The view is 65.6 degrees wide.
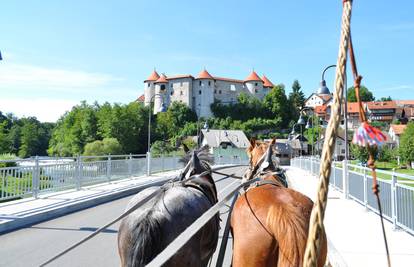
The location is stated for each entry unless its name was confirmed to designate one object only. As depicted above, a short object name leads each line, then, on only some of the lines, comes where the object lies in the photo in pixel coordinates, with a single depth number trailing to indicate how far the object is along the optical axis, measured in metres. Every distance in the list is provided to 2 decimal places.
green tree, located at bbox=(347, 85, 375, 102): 132.50
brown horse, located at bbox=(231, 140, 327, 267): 2.48
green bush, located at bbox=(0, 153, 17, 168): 14.00
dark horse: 2.77
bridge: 5.64
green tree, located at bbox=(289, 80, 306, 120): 111.06
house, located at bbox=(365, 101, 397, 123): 119.12
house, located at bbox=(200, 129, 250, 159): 77.12
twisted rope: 0.91
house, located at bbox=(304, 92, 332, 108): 122.81
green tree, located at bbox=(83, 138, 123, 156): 79.75
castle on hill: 106.81
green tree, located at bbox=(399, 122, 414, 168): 67.31
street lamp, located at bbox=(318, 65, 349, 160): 13.98
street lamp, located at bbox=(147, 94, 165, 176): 22.92
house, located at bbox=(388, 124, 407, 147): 89.38
